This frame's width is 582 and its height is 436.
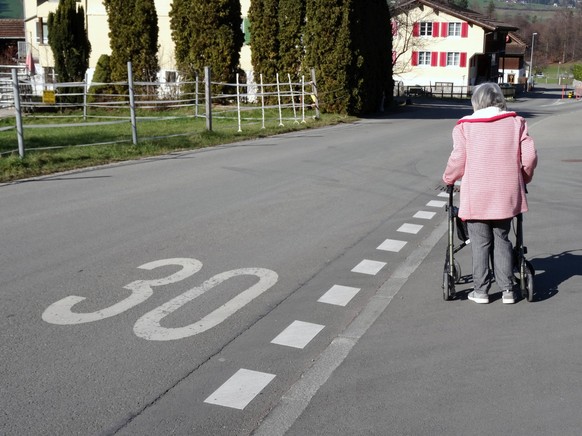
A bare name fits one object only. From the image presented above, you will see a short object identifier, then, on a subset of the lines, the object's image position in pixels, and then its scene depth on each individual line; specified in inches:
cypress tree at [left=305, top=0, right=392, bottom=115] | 1316.4
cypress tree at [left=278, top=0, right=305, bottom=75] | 1507.1
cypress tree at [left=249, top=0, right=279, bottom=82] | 1549.0
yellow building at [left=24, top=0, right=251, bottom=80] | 1924.2
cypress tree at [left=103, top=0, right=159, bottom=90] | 1529.3
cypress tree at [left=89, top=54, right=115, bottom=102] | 1642.5
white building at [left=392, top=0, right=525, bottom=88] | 2805.1
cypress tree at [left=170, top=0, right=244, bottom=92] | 1509.6
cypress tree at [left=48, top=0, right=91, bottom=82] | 1424.7
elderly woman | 234.8
